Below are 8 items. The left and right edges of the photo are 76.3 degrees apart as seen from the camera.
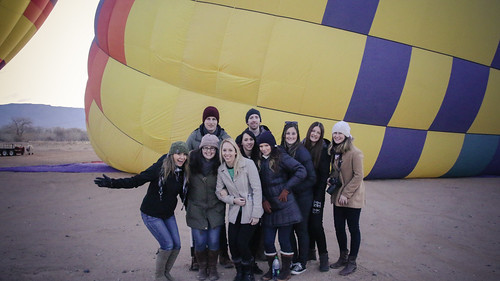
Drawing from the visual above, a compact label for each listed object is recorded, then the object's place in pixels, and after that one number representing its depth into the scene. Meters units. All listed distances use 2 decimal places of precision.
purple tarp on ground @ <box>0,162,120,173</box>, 7.89
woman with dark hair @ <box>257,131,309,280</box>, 2.83
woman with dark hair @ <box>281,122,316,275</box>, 2.96
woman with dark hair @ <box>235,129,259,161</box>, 2.98
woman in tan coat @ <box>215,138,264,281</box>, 2.75
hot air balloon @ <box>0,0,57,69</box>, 11.10
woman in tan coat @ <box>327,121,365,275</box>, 2.95
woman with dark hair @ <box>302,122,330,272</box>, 3.09
